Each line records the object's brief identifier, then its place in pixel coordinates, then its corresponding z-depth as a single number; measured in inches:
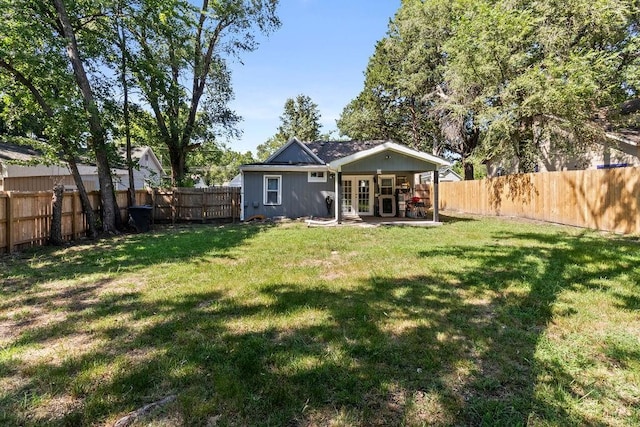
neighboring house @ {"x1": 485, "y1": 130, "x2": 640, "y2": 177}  552.4
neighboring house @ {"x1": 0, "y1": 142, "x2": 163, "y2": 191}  545.3
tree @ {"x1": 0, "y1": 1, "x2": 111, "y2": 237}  353.7
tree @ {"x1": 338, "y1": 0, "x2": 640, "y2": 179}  474.3
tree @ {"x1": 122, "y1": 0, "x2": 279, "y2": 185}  466.0
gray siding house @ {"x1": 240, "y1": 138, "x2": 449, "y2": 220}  494.6
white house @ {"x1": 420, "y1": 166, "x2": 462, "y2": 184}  1418.6
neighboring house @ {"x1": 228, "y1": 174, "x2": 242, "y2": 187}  1417.4
